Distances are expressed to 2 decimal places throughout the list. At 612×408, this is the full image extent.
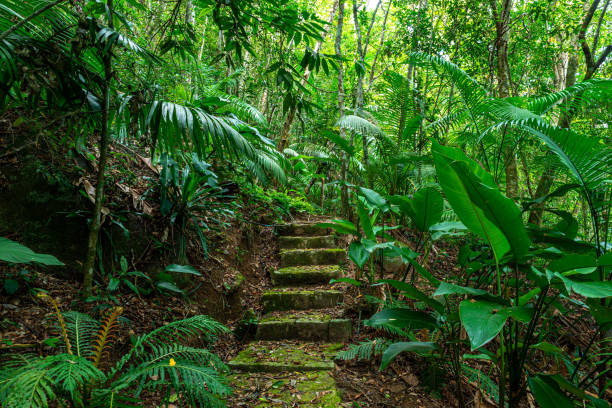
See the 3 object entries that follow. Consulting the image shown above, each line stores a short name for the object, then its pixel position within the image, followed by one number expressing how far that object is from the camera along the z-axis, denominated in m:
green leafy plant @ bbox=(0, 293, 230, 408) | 0.99
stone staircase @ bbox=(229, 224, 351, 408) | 1.92
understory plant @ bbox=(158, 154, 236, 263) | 2.75
